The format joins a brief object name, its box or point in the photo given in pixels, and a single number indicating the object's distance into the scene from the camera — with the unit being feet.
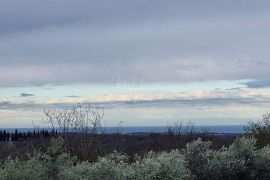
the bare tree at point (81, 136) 68.28
